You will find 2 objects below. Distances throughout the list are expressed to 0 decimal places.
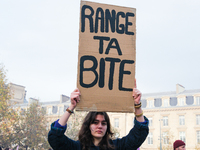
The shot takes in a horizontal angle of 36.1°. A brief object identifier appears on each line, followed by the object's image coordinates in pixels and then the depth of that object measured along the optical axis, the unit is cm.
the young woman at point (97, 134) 321
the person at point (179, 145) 735
